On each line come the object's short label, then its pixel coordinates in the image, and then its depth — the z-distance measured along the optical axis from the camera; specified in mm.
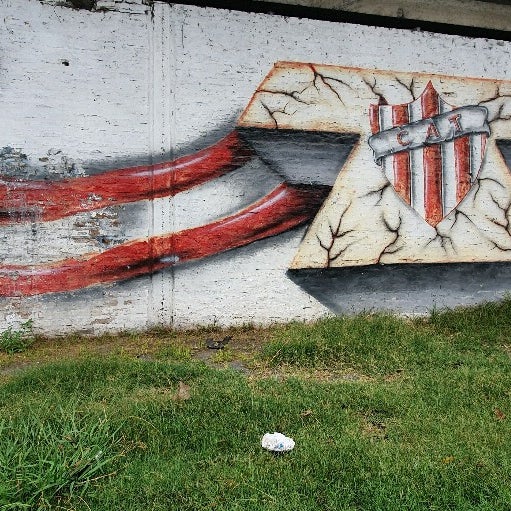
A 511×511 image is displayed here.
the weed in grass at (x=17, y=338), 5258
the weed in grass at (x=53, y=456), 2795
